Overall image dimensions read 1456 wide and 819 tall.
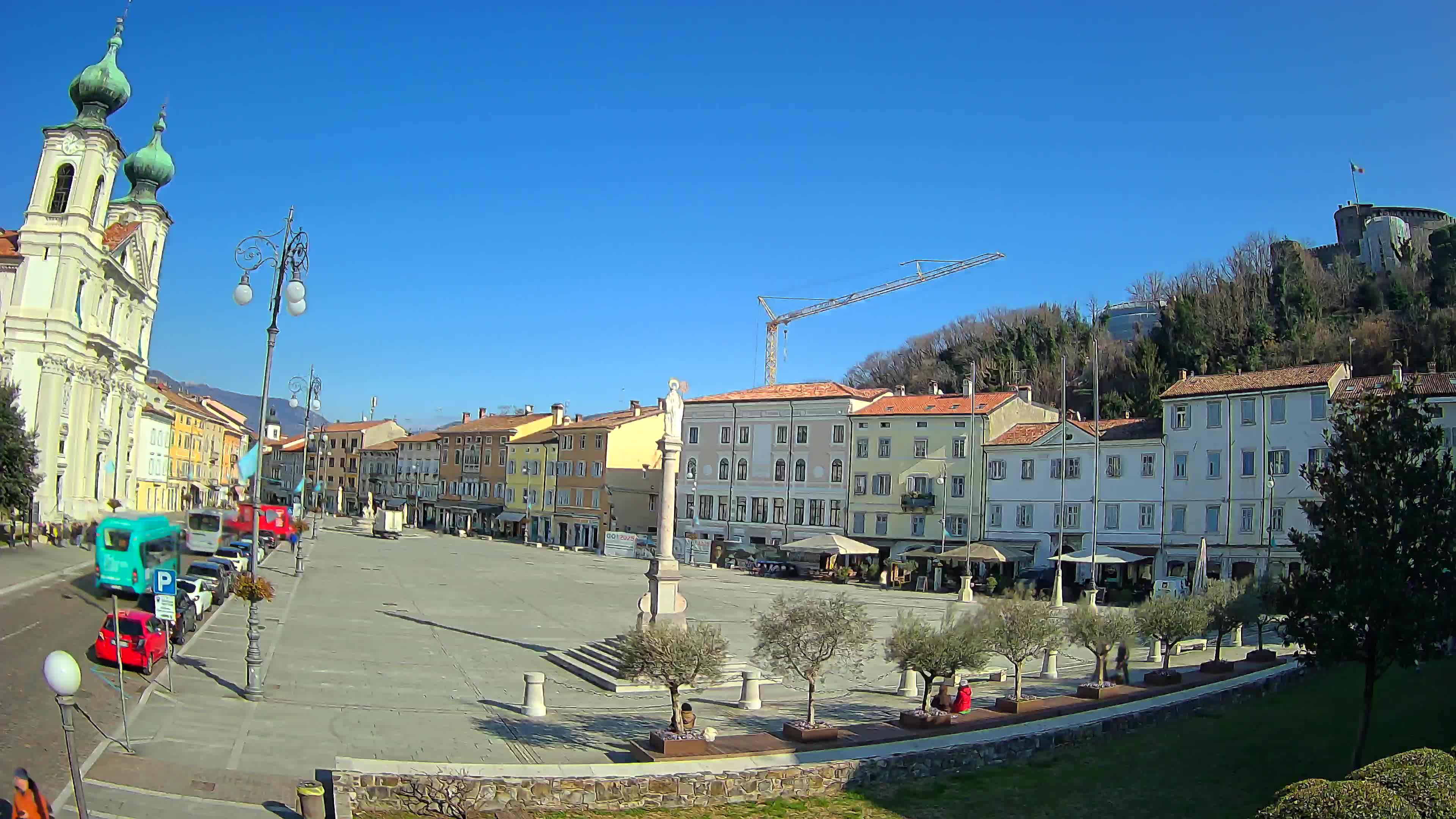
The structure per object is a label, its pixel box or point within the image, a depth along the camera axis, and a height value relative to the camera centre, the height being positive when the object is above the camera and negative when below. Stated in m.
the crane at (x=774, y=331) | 125.00 +21.86
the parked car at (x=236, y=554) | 34.88 -2.77
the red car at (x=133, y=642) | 19.47 -3.24
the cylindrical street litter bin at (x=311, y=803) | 11.63 -3.72
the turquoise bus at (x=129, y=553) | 27.52 -2.08
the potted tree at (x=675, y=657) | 14.94 -2.38
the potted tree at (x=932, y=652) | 16.69 -2.40
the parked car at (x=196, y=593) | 26.44 -3.03
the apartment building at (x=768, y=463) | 65.56 +2.74
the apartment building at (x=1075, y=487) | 51.12 +1.52
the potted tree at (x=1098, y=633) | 20.03 -2.35
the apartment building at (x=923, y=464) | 59.22 +2.78
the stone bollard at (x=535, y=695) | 18.19 -3.71
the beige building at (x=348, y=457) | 124.19 +3.80
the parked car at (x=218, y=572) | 31.81 -2.98
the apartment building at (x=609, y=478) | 79.75 +1.60
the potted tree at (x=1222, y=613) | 23.59 -2.19
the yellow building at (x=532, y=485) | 87.81 +0.85
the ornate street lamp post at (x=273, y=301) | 18.19 +3.75
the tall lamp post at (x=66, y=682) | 9.09 -1.89
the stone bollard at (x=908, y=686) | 21.91 -3.97
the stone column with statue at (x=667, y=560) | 23.19 -1.45
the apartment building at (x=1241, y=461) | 45.12 +2.90
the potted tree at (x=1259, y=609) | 23.16 -2.05
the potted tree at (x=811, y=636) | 15.98 -2.12
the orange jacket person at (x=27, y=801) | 9.41 -3.11
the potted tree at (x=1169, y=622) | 21.56 -2.24
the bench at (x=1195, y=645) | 30.28 -3.86
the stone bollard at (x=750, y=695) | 19.55 -3.81
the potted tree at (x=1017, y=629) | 18.12 -2.16
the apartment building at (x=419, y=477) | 108.31 +1.36
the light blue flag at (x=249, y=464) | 25.27 +0.47
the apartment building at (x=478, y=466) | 96.12 +2.59
